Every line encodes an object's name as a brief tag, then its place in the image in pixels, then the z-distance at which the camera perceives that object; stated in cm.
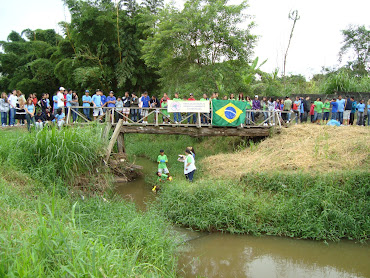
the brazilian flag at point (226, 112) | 1342
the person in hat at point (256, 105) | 1525
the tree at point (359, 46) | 2379
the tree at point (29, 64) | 2591
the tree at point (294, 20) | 2361
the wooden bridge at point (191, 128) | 1307
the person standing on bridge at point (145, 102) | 1439
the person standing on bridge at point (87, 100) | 1361
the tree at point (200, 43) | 1611
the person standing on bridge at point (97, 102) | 1358
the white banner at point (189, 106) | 1323
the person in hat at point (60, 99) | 1316
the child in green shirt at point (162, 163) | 1088
